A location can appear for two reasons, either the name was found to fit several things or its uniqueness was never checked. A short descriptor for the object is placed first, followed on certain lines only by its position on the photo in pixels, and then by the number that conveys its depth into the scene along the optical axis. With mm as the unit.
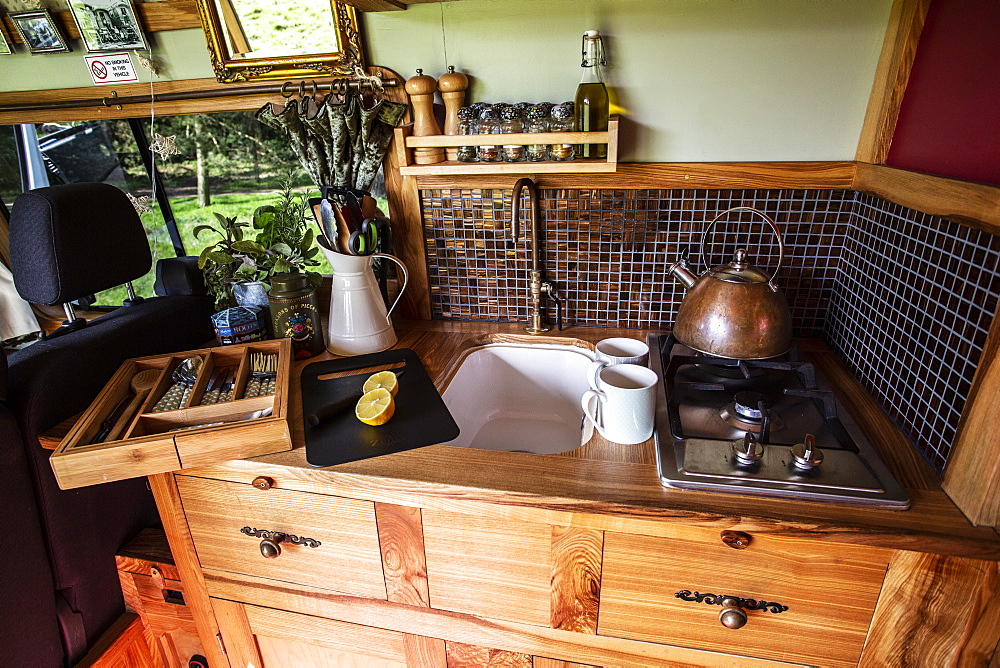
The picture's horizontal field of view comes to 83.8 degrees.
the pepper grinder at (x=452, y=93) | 1385
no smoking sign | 1593
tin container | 1376
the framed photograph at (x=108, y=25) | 1526
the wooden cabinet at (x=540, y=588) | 894
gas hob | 906
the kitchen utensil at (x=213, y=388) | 1201
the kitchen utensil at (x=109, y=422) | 1085
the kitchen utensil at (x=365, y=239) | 1340
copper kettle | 1042
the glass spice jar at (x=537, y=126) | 1324
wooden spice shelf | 1250
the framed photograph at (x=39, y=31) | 1572
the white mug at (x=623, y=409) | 1024
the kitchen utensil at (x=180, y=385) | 1167
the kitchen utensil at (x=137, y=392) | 1088
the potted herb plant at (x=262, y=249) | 1453
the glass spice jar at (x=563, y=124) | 1308
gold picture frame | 1423
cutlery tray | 1020
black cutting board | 1069
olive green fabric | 1434
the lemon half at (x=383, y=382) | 1235
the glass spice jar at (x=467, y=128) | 1359
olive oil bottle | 1321
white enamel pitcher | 1373
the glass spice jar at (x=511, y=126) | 1328
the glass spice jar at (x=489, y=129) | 1345
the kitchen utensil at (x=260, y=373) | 1222
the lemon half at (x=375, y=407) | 1127
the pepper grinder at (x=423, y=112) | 1384
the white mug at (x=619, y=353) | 1206
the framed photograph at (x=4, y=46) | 1616
